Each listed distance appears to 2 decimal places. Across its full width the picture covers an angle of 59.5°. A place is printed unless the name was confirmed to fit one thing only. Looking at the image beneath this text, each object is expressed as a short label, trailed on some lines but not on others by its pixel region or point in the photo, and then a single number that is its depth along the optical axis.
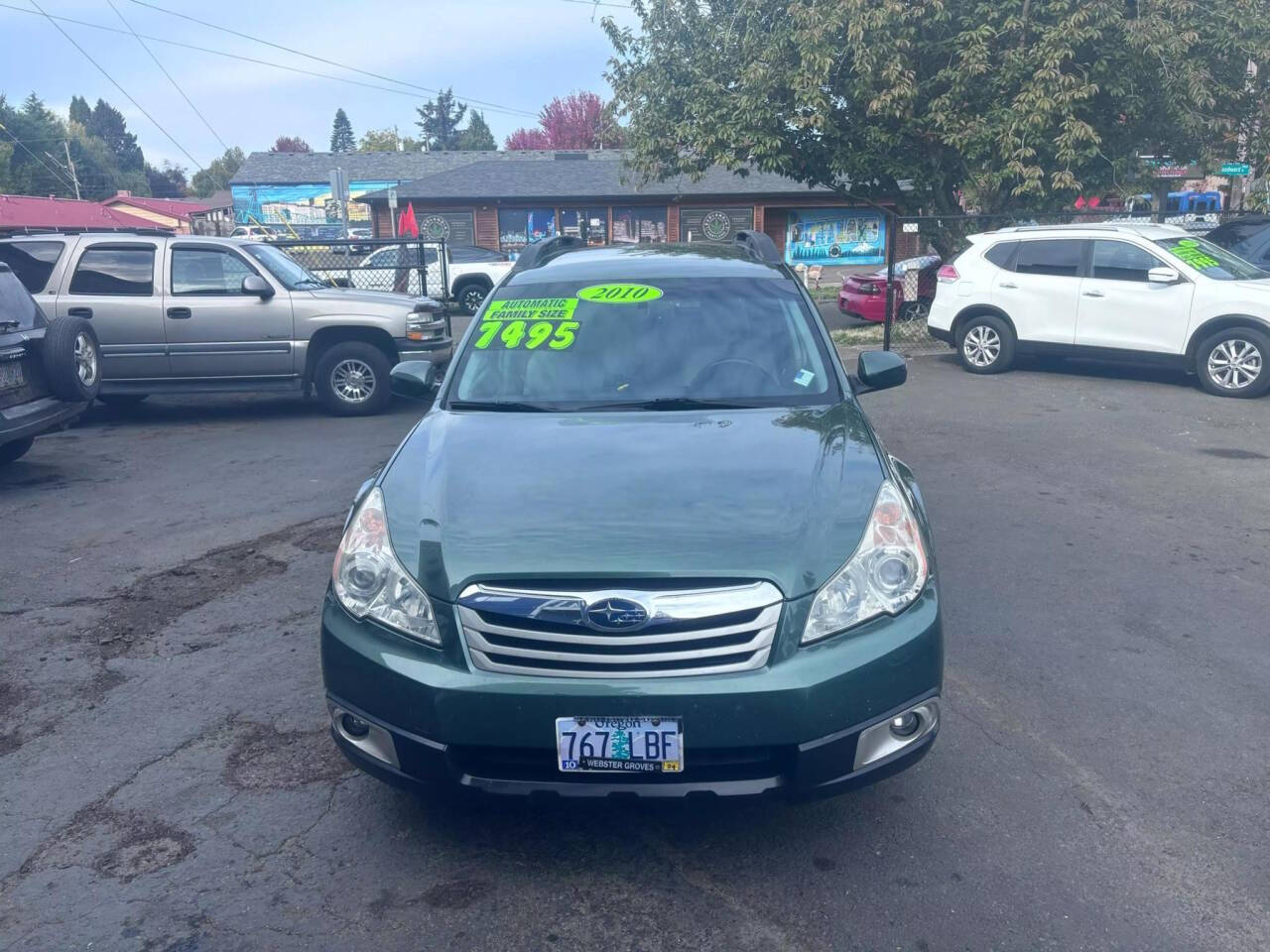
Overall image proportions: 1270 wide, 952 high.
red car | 18.03
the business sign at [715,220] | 34.88
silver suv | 11.07
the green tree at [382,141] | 94.06
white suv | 11.60
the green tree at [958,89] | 14.63
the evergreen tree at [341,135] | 132.50
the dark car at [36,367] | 8.25
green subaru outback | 2.99
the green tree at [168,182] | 108.12
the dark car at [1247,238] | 13.33
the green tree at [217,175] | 109.69
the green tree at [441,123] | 106.75
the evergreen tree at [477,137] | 101.56
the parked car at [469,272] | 24.20
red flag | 21.91
